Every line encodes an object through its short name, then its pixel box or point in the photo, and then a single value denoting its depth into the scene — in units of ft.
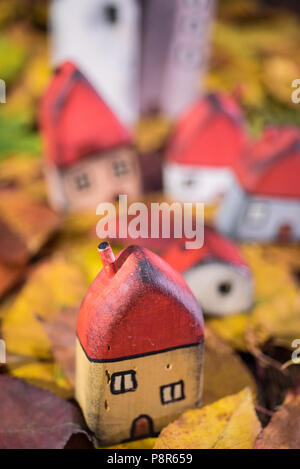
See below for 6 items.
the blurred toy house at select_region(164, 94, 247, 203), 1.24
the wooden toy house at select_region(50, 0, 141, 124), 1.41
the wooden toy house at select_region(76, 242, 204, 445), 0.73
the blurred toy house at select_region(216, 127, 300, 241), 1.13
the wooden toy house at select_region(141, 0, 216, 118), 1.51
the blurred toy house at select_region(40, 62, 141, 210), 1.14
